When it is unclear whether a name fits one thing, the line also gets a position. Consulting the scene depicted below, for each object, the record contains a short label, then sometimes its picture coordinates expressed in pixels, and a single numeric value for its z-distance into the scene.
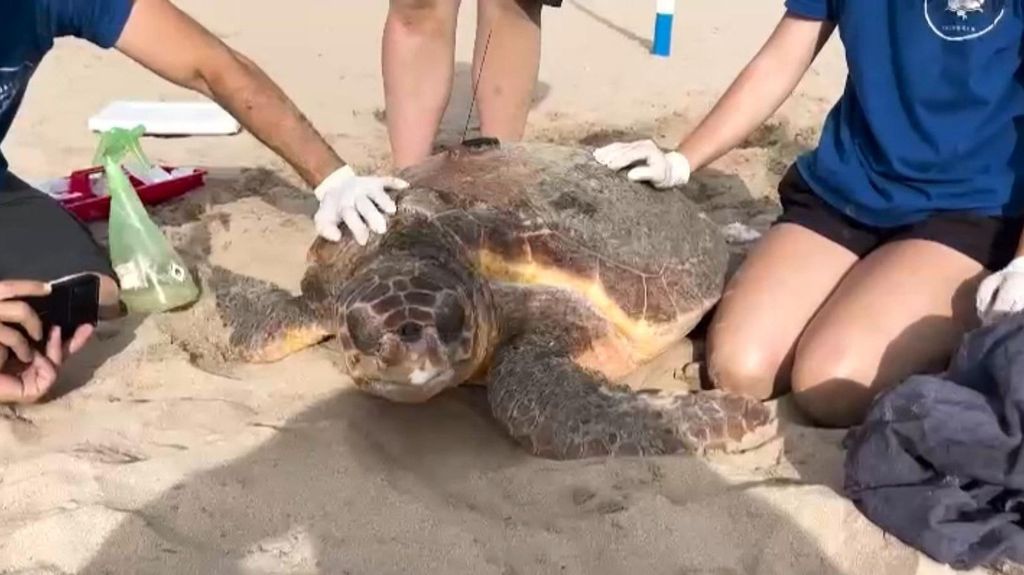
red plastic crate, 2.92
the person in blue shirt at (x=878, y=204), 2.01
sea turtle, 1.82
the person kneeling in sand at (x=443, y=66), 2.70
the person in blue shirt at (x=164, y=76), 2.12
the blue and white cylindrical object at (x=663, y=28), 4.84
